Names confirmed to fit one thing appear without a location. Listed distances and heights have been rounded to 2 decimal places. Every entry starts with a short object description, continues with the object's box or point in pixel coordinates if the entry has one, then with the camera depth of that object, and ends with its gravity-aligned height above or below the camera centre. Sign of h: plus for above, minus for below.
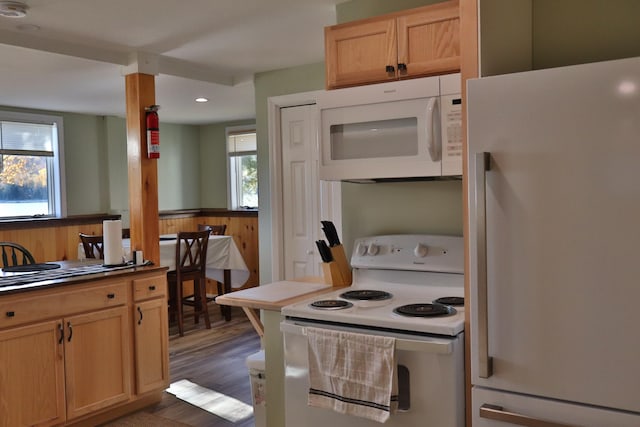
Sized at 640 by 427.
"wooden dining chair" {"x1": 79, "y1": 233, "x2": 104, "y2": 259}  5.28 -0.41
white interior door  4.24 +0.05
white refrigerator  1.48 -0.15
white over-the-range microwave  2.24 +0.28
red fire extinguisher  3.69 +0.44
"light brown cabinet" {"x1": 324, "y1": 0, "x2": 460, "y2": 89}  2.34 +0.65
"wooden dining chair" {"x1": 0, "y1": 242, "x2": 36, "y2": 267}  3.15 -0.30
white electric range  1.85 -0.44
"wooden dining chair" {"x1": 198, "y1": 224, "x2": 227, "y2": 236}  6.55 -0.34
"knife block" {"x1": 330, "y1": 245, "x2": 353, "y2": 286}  2.73 -0.32
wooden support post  3.70 +0.18
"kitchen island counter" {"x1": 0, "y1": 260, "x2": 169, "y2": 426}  2.82 -0.77
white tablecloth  5.85 -0.62
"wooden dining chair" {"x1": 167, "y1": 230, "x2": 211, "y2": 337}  5.30 -0.65
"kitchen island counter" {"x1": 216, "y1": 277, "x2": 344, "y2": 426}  2.45 -0.55
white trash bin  2.76 -0.92
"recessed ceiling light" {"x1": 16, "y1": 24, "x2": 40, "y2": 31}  3.16 +1.00
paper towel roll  3.48 -0.25
